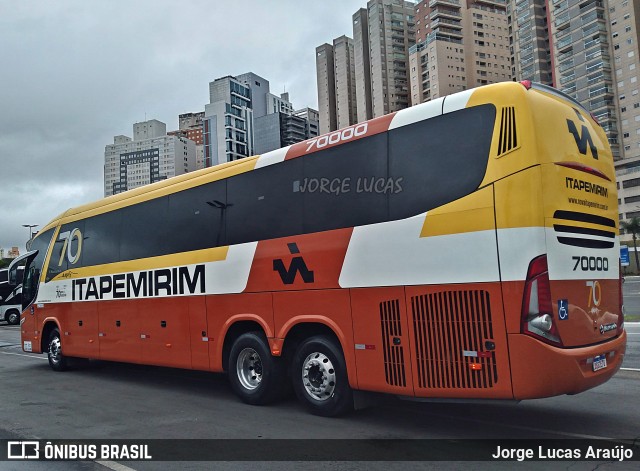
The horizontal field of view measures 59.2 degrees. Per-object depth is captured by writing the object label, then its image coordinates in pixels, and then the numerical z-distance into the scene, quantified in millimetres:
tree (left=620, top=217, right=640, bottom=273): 70506
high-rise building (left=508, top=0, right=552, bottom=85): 108562
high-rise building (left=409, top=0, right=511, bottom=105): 112000
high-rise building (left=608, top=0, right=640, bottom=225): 90188
